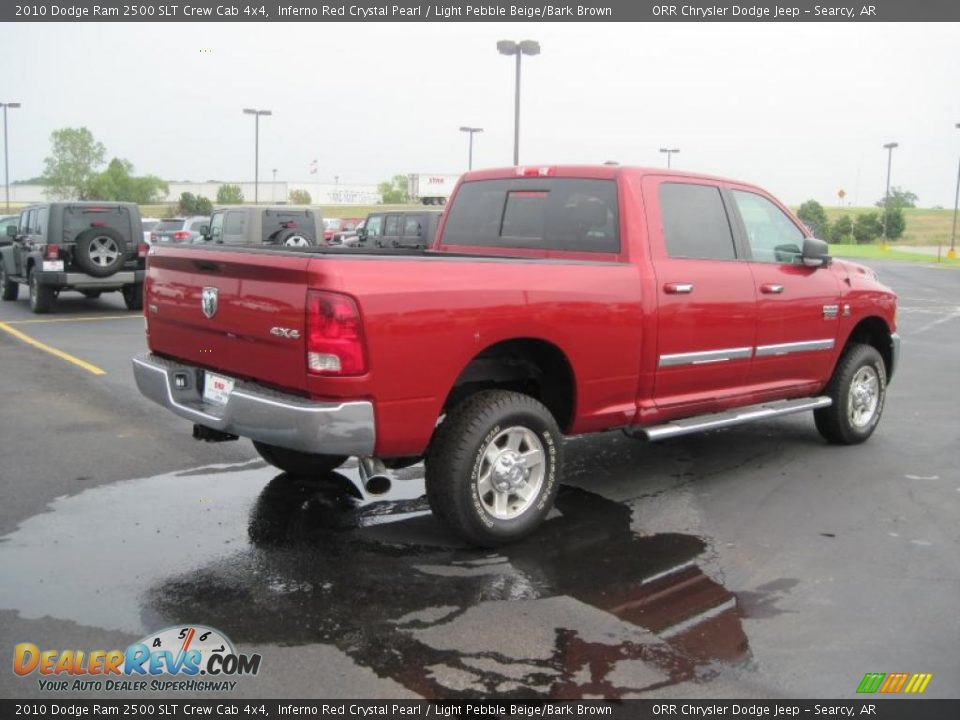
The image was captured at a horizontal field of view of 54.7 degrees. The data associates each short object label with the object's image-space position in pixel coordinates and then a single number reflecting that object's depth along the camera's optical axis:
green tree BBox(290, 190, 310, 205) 119.51
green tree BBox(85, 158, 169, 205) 93.94
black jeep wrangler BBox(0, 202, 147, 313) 15.70
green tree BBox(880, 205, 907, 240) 68.44
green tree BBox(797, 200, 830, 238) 64.06
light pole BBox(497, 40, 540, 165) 27.36
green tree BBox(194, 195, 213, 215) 71.25
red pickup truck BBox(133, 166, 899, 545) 4.23
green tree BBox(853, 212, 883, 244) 68.69
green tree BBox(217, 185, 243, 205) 100.25
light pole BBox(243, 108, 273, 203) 52.05
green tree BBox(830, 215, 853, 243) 68.19
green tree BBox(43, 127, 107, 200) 100.88
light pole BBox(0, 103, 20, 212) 60.68
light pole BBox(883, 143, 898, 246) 60.88
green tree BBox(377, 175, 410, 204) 139.16
